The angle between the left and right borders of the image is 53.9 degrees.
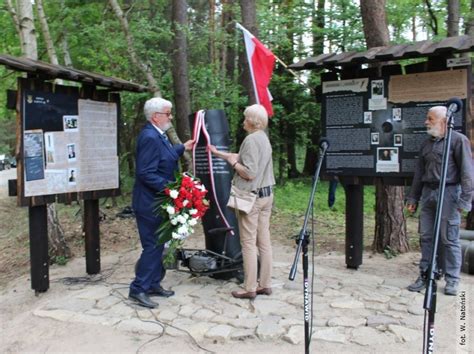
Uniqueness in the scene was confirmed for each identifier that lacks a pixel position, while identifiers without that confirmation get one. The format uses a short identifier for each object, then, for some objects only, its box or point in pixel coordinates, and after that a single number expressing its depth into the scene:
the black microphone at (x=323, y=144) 3.44
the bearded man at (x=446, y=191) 4.56
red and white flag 6.39
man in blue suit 4.54
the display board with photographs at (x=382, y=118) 5.04
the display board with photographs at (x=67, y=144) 4.88
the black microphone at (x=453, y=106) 2.73
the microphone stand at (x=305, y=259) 2.97
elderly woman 4.53
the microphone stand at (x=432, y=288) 2.11
